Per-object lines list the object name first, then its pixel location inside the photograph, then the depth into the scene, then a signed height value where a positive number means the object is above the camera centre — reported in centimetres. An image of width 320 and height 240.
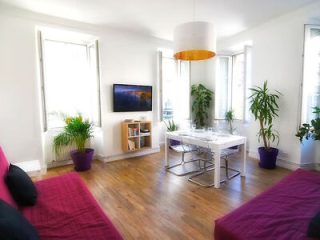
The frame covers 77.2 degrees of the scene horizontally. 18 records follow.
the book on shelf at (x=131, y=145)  441 -92
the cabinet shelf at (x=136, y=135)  437 -72
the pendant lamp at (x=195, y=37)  235 +78
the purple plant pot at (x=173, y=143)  525 -106
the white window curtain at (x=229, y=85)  534 +46
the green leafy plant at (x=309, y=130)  320 -48
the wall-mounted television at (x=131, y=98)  436 +11
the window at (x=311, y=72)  348 +52
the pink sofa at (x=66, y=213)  133 -86
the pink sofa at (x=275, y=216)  131 -84
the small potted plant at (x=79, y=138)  371 -67
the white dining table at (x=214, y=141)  295 -61
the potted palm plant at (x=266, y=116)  377 -28
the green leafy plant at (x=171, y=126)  543 -63
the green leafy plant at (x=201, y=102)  558 +1
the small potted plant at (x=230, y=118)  524 -42
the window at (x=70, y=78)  413 +56
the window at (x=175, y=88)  562 +41
